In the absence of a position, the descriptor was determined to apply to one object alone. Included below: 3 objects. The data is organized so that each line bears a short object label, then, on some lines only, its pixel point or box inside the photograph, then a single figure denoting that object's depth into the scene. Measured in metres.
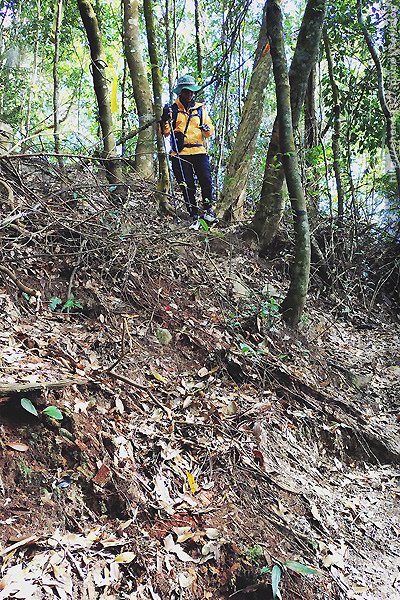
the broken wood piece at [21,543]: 2.22
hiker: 6.45
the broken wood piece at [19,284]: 3.94
